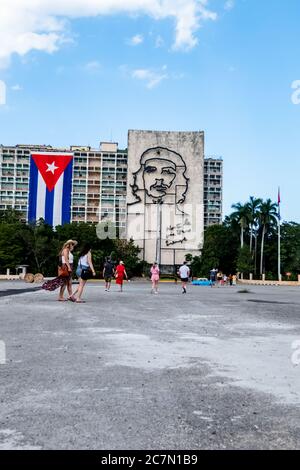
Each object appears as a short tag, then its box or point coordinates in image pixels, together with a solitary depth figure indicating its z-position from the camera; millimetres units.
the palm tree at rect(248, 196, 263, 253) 78312
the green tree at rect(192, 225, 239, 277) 86812
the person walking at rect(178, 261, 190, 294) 22781
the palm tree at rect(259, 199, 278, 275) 76562
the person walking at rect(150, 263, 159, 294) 22011
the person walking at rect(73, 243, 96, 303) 14070
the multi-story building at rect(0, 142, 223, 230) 117062
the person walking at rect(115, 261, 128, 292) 23344
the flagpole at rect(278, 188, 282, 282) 64562
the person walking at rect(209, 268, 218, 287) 47406
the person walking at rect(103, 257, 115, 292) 23656
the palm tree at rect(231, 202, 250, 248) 78750
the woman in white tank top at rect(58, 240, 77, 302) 13977
